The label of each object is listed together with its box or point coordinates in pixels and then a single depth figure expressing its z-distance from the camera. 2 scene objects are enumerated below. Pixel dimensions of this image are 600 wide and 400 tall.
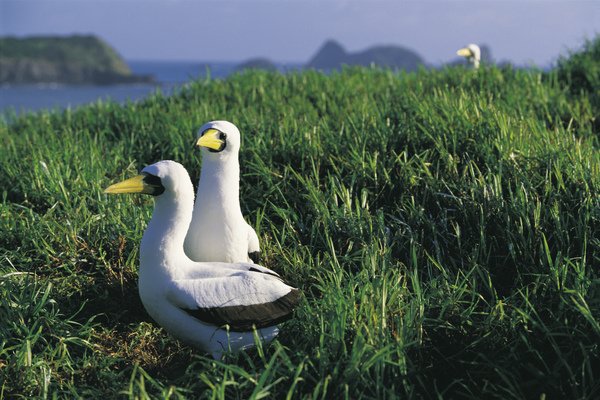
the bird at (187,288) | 3.19
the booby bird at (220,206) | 3.62
